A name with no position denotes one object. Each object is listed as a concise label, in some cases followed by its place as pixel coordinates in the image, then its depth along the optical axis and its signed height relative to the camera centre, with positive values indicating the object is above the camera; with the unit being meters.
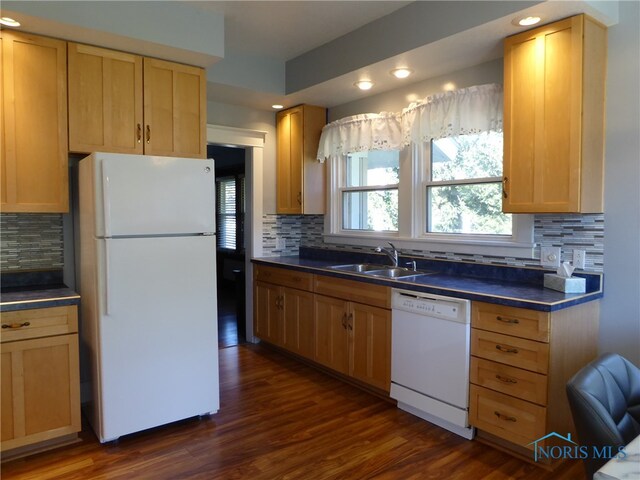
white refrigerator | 2.45 -0.40
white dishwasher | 2.55 -0.83
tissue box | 2.47 -0.36
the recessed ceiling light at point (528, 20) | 2.37 +1.05
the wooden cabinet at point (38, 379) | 2.33 -0.84
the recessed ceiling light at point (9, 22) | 2.39 +1.05
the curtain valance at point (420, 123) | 2.94 +0.71
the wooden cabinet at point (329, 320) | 3.06 -0.78
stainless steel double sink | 3.44 -0.40
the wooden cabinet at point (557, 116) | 2.37 +0.56
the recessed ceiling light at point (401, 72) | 3.19 +1.04
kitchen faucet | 3.62 -0.27
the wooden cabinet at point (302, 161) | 4.22 +0.54
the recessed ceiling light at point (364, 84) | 3.50 +1.05
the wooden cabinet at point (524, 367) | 2.23 -0.76
